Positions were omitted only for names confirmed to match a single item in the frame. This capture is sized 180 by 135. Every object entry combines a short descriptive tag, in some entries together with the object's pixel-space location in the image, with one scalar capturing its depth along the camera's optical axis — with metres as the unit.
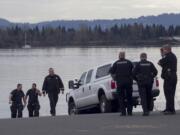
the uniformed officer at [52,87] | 26.61
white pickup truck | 24.73
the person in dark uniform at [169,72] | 20.16
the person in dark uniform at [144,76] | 20.58
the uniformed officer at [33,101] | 28.70
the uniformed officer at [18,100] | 29.05
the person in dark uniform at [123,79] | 20.77
